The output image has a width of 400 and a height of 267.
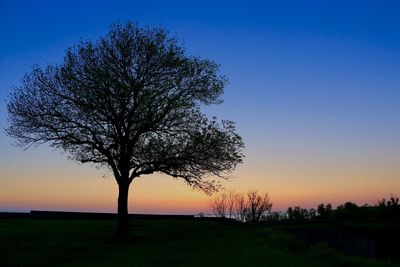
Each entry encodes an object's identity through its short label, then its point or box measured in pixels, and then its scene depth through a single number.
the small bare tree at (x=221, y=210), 79.98
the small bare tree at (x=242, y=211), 77.31
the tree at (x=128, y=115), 37.47
